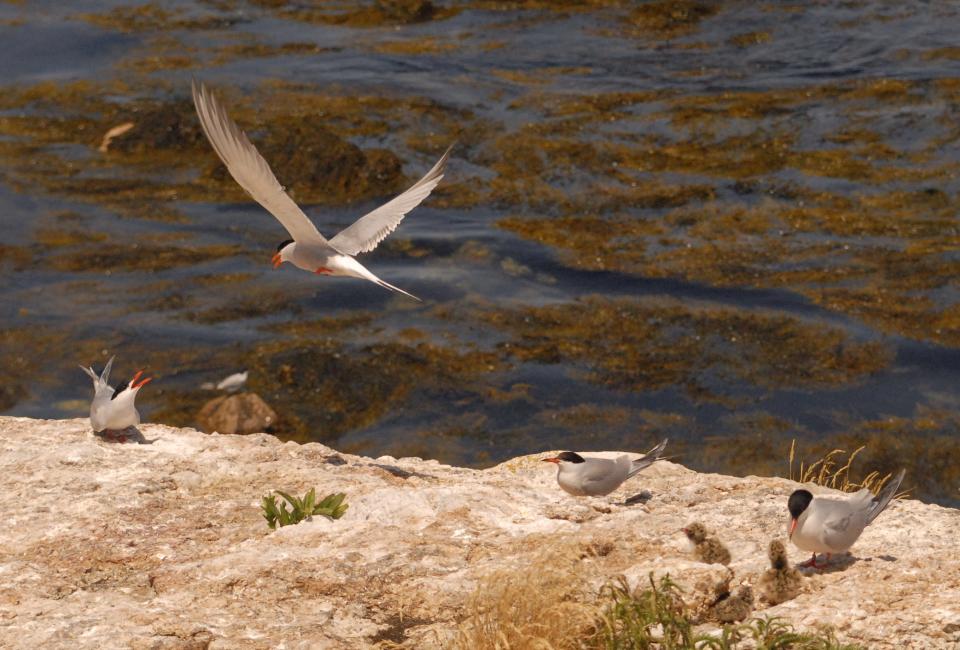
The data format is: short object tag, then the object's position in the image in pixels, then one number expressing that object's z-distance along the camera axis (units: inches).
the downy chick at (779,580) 474.0
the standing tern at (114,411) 655.8
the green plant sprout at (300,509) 557.9
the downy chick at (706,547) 503.5
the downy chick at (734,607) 466.3
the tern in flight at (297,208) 635.5
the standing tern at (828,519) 479.5
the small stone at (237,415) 1138.0
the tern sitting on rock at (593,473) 597.0
